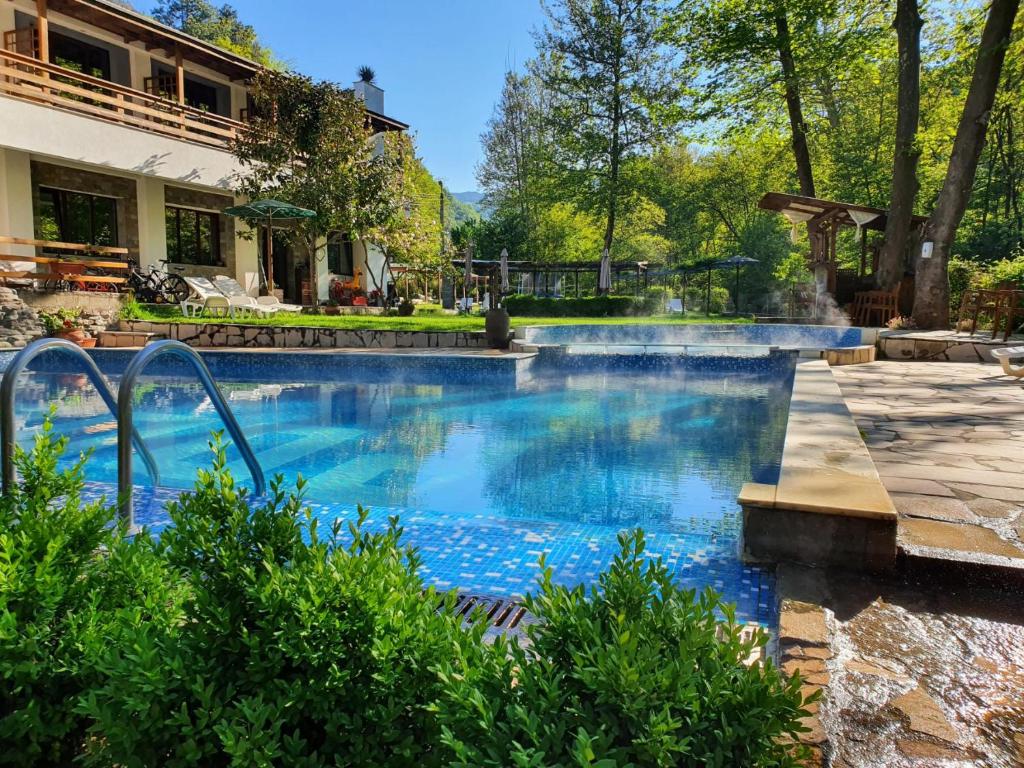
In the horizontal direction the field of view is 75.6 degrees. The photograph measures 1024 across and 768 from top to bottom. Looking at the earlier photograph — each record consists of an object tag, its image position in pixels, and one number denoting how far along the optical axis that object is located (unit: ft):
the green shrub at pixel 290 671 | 3.96
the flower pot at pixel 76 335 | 40.58
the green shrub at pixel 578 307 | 77.10
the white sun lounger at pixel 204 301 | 49.44
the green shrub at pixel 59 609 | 4.76
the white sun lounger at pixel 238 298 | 51.09
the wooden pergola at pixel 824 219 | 52.95
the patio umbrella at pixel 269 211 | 51.57
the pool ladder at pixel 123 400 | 7.75
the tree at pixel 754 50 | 55.88
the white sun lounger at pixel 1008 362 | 24.99
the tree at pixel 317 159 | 56.29
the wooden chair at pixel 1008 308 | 33.37
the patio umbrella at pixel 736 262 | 79.31
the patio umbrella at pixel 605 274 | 79.82
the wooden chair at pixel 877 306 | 48.72
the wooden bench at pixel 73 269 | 42.55
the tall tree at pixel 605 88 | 80.18
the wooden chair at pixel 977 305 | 34.19
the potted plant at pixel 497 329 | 41.63
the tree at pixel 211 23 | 143.54
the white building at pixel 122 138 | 47.91
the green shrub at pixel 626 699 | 3.38
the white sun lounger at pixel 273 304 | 53.72
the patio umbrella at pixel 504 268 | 78.07
